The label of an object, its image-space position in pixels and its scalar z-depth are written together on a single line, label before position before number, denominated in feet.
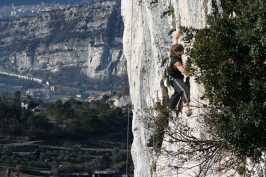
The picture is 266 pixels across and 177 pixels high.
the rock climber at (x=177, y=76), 63.45
